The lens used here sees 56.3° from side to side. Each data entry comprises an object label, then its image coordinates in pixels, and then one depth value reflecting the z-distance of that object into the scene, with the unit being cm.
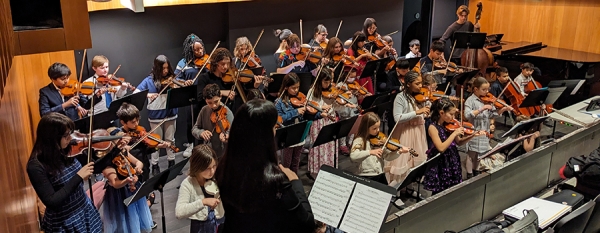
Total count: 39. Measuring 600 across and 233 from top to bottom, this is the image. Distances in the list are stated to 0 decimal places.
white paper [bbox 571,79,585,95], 692
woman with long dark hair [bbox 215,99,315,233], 222
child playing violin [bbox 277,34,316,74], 699
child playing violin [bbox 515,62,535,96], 707
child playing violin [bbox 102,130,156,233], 403
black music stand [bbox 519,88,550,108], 602
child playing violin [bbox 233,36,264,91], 641
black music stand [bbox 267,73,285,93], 594
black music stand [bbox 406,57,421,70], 697
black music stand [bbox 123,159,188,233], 347
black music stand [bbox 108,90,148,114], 478
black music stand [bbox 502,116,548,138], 502
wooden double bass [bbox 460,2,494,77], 825
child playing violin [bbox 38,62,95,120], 496
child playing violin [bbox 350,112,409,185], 477
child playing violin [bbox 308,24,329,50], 766
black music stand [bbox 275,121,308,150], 458
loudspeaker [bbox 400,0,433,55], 1027
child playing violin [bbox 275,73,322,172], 550
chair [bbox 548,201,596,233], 360
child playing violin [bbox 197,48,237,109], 567
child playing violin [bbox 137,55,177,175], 573
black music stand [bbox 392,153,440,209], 406
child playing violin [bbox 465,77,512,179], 555
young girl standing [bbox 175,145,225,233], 354
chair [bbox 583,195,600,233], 384
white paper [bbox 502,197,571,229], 392
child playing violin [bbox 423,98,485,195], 504
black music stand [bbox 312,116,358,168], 476
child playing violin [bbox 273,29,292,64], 720
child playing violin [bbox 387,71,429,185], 538
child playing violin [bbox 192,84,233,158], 492
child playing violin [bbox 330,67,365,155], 609
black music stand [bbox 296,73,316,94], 611
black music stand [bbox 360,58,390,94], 669
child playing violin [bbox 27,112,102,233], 346
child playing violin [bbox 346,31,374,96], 741
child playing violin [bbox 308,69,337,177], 571
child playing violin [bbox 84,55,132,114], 547
